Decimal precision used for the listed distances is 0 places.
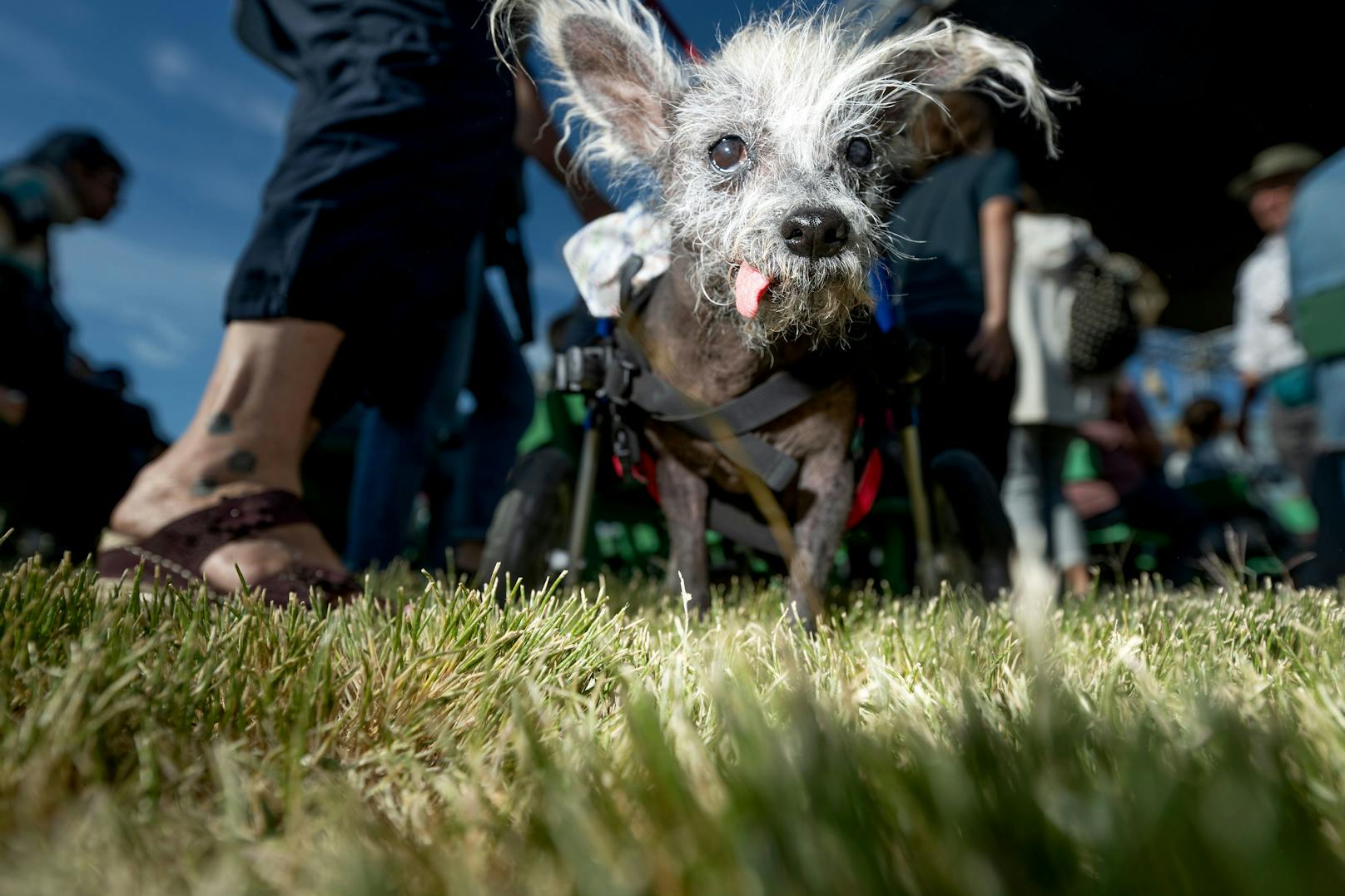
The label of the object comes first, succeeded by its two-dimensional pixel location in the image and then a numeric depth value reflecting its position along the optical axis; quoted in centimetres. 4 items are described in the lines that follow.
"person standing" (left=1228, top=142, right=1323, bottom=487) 449
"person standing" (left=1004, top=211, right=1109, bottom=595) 358
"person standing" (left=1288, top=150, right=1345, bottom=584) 248
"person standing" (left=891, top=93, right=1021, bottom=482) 300
